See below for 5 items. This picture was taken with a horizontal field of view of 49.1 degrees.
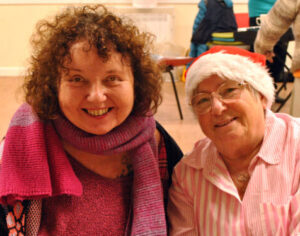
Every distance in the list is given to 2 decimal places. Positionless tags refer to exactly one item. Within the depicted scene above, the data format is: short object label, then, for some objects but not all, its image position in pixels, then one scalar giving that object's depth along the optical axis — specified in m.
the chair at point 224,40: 3.73
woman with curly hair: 1.08
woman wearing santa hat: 1.15
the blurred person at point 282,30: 2.23
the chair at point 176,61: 3.60
